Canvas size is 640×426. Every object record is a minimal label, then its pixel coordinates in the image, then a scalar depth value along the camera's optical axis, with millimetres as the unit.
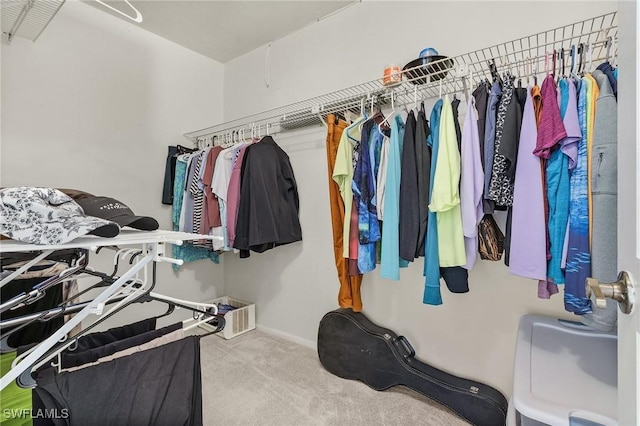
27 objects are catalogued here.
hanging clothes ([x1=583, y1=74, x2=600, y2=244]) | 956
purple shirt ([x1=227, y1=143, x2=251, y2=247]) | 2088
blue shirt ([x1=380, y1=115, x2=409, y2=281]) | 1381
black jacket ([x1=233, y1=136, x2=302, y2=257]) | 1994
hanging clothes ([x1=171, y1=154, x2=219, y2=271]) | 2441
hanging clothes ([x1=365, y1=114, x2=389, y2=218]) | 1498
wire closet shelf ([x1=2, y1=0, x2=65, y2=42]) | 1515
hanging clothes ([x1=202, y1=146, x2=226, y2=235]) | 2215
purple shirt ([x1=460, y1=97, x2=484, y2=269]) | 1178
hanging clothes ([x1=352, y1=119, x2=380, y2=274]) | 1496
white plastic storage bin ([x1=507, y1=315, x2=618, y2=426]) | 732
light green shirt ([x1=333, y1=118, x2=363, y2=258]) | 1576
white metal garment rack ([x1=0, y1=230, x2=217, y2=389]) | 562
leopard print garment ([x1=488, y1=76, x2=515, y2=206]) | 1117
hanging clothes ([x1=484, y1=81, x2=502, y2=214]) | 1161
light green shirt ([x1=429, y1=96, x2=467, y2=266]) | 1184
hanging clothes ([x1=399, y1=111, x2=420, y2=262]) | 1312
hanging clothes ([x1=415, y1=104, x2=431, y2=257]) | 1300
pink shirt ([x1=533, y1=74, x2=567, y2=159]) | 981
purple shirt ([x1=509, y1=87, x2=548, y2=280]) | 1027
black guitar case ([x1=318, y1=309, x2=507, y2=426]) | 1482
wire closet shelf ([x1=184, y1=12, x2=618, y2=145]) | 1210
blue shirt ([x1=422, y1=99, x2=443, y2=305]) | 1250
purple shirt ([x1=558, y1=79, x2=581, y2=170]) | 971
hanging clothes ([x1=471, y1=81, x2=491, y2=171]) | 1198
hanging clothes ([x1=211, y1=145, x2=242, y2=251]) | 2152
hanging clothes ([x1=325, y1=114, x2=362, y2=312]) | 1746
